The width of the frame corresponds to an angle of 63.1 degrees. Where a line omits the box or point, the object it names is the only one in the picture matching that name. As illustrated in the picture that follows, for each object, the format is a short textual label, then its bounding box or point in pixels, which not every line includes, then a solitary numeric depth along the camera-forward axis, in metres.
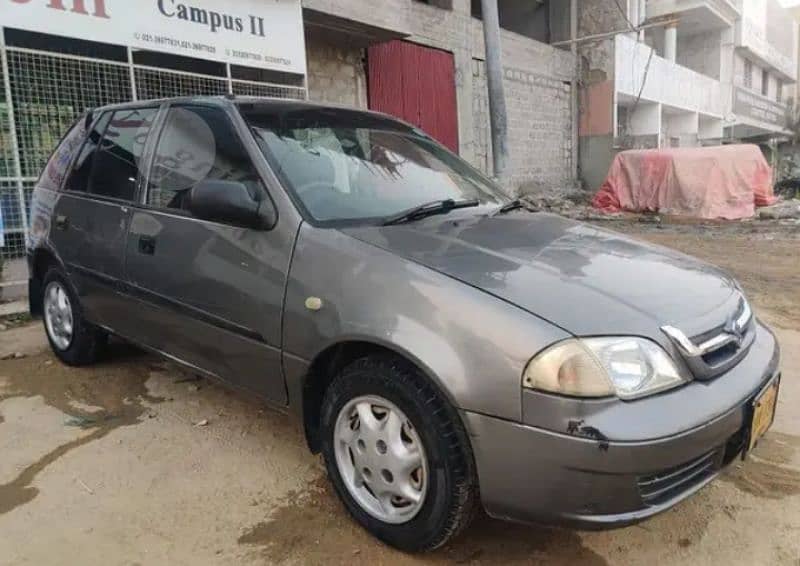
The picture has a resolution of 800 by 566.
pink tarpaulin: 13.35
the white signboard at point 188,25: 6.53
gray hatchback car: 1.99
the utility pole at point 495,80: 10.24
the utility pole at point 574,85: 20.34
